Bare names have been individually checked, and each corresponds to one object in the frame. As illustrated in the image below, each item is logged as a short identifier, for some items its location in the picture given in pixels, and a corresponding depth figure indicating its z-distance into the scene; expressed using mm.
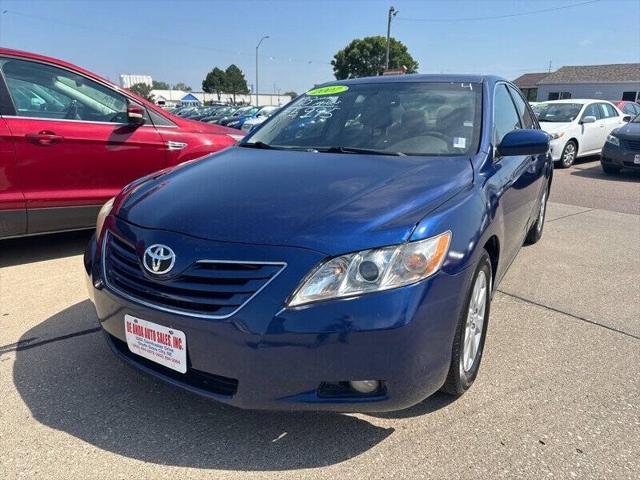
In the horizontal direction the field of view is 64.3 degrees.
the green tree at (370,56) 62062
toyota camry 1794
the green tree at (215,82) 100438
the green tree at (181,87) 138625
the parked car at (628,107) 16892
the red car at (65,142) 3957
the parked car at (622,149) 9531
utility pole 32688
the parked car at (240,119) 25650
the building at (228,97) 91225
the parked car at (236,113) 28700
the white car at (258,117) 22592
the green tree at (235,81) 100162
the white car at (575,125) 10750
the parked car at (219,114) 32031
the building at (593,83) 44156
